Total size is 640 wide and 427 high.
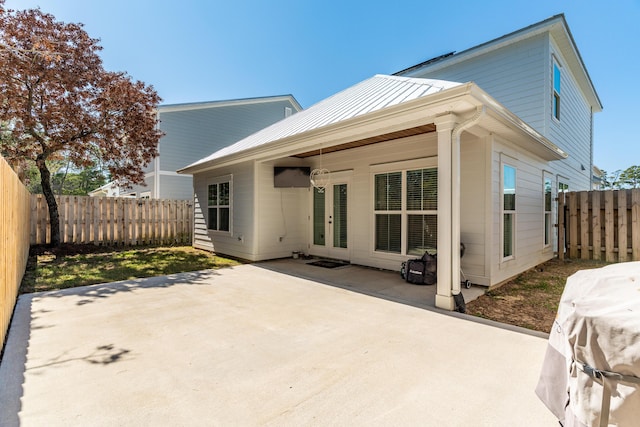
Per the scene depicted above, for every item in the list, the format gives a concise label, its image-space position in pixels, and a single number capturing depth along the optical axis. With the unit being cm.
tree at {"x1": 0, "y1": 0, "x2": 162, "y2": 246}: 739
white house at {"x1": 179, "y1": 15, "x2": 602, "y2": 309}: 399
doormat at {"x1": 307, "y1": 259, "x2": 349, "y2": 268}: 689
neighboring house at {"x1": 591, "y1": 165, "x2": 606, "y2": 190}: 1567
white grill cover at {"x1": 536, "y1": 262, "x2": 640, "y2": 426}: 122
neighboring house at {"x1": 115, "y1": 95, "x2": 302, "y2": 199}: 1310
